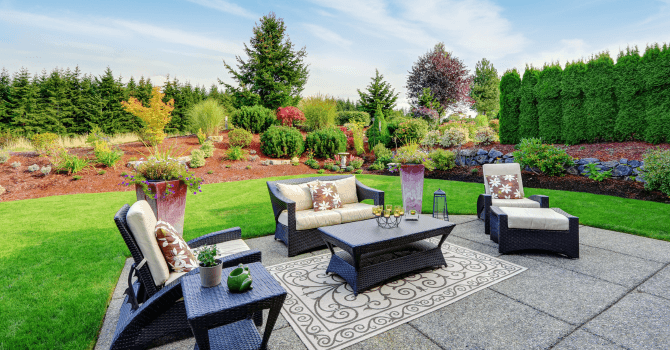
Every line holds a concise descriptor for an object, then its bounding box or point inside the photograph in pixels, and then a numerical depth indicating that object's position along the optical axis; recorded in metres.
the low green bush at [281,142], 11.54
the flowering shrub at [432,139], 11.56
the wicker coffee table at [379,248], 2.67
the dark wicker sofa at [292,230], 3.63
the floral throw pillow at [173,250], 2.03
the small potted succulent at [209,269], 1.73
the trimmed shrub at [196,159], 10.14
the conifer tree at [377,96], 21.31
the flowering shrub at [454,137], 10.78
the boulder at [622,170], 6.53
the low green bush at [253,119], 13.66
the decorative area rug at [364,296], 2.13
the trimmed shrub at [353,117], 19.45
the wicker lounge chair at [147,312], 1.80
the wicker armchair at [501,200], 4.27
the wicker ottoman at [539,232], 3.36
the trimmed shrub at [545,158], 7.36
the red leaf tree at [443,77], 18.75
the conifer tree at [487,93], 27.11
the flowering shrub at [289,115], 14.82
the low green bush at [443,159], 9.75
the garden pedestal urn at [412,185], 5.17
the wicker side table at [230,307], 1.48
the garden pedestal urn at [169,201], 3.41
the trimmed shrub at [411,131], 12.66
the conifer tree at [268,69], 18.23
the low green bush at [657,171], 5.56
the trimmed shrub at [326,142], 11.92
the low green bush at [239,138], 11.71
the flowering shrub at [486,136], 10.37
